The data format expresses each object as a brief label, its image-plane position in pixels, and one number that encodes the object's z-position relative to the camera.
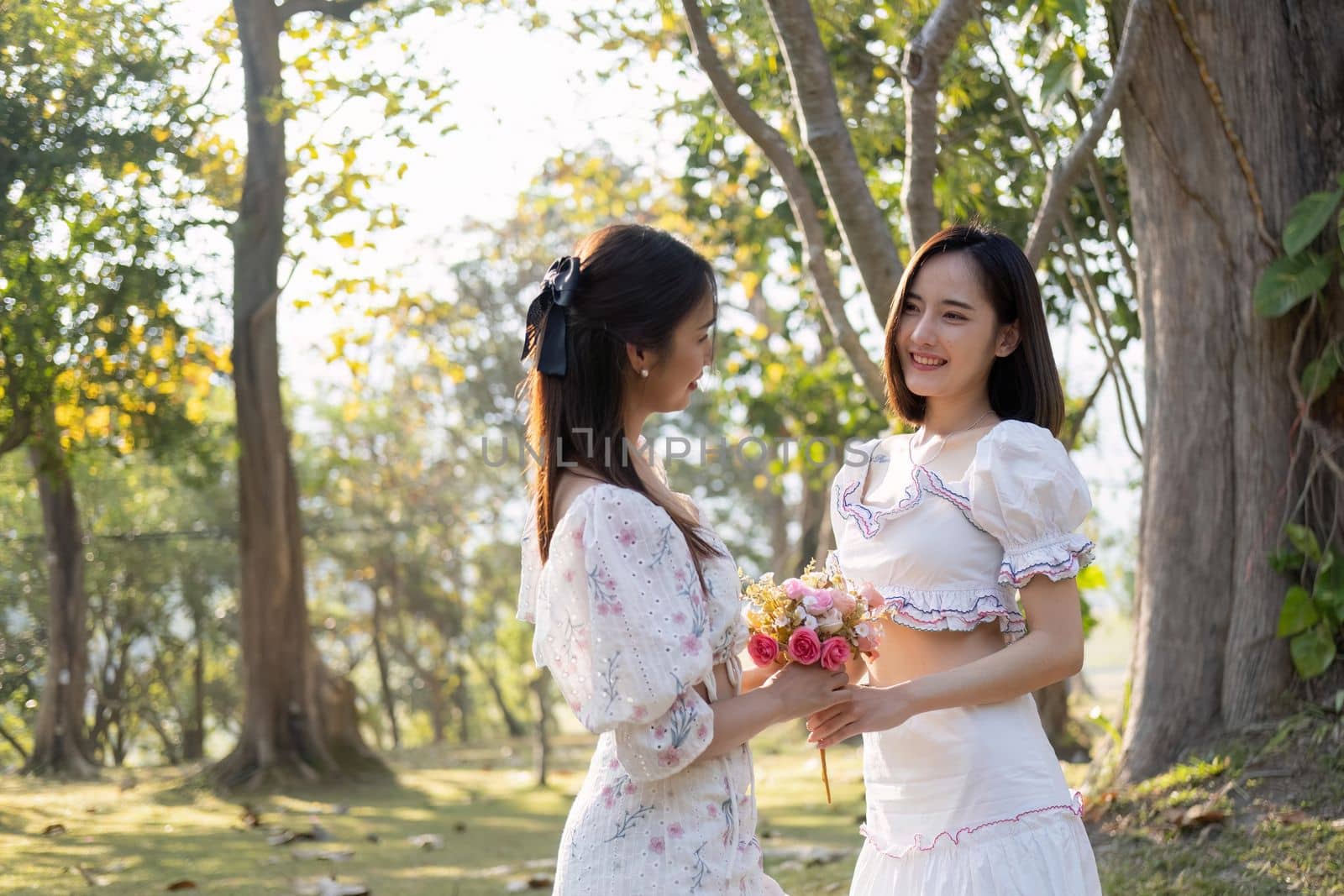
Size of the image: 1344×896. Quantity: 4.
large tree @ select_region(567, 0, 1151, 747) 3.37
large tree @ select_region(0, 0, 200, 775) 4.73
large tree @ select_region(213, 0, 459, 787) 6.55
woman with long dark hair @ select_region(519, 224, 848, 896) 1.59
